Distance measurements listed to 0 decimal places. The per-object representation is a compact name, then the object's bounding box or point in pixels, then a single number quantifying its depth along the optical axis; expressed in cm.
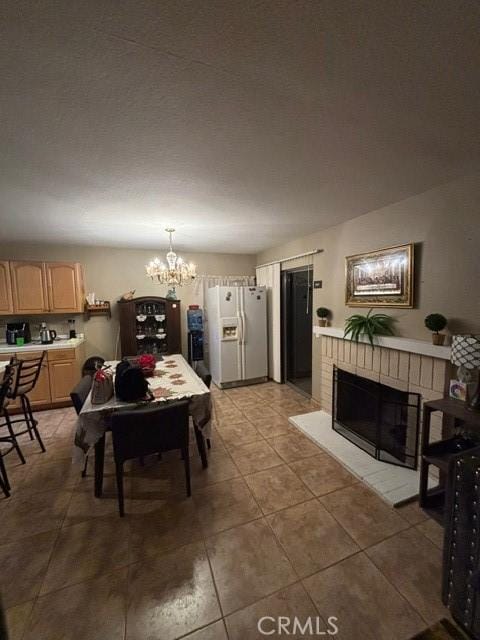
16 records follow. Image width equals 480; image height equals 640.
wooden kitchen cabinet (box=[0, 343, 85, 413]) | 362
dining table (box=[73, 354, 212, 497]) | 193
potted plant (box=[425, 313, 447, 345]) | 205
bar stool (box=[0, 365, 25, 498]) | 212
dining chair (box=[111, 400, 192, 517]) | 184
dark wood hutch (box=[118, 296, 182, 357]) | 428
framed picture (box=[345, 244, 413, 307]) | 238
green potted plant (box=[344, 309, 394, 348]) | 259
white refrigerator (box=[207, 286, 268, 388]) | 437
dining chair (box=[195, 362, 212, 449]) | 267
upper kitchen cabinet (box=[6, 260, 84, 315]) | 369
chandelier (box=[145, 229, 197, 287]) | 320
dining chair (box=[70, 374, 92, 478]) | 208
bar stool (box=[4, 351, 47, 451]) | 258
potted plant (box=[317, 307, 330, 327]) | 338
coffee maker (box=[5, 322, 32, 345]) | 376
